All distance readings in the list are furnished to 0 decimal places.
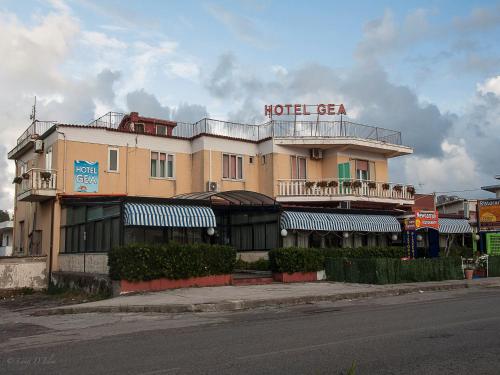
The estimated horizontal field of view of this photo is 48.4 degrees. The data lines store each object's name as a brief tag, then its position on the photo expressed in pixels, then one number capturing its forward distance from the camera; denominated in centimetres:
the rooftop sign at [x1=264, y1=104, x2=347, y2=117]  3450
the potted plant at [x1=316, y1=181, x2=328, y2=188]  3225
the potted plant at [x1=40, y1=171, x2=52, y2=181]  2622
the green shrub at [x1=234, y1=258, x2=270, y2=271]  2615
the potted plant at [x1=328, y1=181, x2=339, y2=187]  3238
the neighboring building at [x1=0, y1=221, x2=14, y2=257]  4522
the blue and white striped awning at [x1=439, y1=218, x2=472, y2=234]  3325
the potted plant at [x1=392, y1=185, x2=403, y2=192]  3503
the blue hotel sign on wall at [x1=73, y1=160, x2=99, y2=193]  2783
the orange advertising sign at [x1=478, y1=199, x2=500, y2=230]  3092
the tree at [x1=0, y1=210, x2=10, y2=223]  11242
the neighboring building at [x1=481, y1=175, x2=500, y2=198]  4797
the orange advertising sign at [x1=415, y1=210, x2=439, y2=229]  2544
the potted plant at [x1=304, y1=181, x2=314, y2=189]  3216
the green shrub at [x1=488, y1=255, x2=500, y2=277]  2800
